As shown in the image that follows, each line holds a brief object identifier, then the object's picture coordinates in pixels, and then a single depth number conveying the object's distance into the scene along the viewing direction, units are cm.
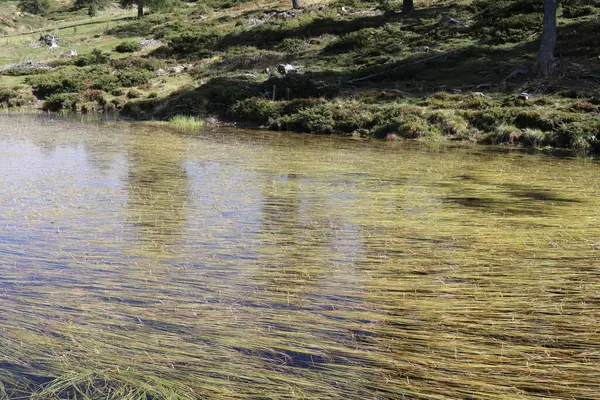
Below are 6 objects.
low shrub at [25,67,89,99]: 3338
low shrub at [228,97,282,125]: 2381
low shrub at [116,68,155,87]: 3333
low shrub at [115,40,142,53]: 4194
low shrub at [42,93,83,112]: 3097
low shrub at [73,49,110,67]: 3978
